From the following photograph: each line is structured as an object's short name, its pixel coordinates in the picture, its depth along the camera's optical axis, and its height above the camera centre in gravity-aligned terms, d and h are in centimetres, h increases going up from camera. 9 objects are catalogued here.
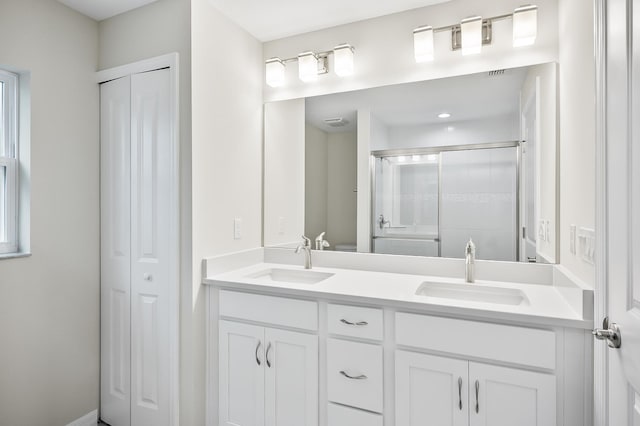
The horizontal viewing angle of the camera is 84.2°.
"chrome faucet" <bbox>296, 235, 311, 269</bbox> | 225 -26
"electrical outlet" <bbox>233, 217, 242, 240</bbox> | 220 -10
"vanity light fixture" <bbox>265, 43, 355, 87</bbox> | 214 +94
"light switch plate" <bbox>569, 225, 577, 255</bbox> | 149 -11
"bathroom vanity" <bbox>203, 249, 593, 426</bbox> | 130 -57
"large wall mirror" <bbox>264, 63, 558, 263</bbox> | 183 +26
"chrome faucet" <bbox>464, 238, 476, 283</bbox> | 182 -27
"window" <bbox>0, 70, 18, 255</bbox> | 184 +26
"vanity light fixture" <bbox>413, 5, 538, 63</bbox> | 172 +93
